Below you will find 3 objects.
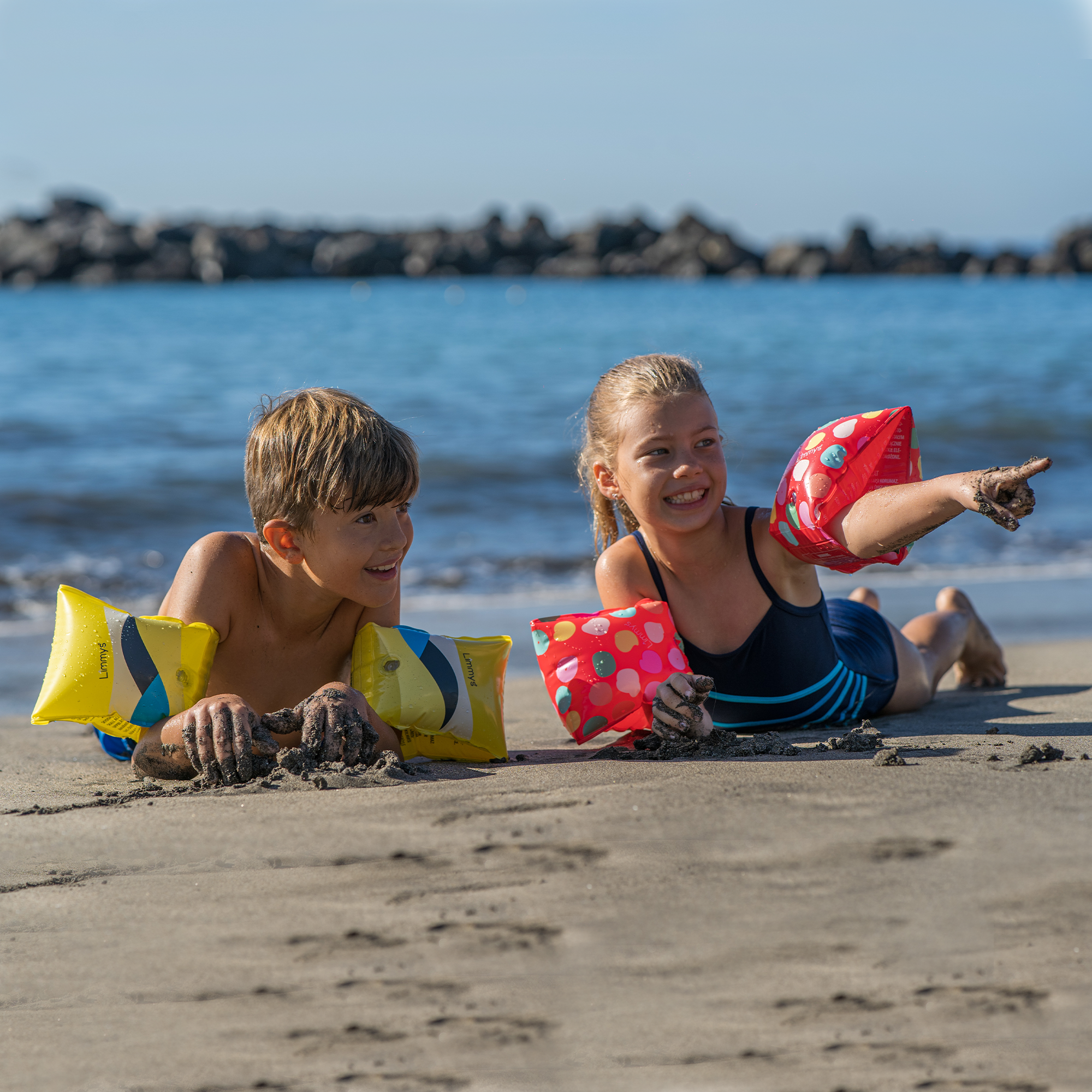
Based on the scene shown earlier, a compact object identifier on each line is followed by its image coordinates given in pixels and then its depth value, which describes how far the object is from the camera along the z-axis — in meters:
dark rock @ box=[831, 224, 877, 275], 145.00
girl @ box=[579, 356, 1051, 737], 7.15
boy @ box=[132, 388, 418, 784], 5.82
